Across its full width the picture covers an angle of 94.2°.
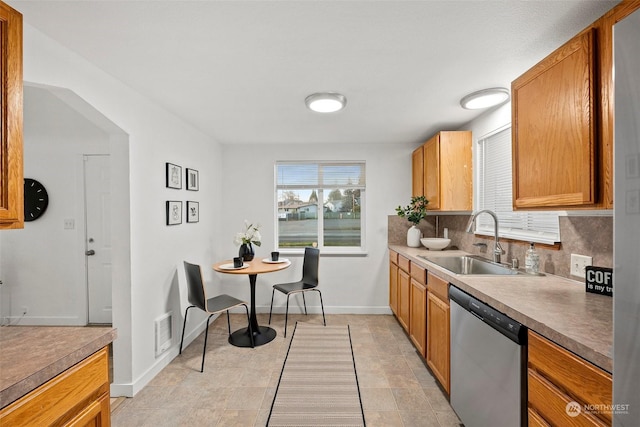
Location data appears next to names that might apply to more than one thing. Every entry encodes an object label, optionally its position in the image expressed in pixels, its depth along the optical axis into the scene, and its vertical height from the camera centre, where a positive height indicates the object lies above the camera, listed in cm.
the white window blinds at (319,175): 413 +52
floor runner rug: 195 -135
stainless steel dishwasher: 130 -79
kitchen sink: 248 -47
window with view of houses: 413 +10
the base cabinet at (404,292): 304 -86
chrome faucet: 238 -31
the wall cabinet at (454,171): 306 +41
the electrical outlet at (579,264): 174 -32
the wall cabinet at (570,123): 124 +42
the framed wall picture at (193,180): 312 +36
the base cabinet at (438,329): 207 -88
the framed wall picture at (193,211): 313 +2
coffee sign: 152 -36
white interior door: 352 -12
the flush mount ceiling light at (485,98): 223 +88
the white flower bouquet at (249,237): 340 -28
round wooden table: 298 -109
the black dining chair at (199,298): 263 -77
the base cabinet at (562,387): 92 -62
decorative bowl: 329 -36
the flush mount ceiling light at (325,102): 230 +88
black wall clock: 342 +17
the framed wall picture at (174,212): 273 +1
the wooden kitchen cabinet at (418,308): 254 -88
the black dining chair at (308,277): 344 -81
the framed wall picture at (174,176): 274 +36
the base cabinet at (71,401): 86 -61
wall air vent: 252 -105
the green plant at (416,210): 355 +2
